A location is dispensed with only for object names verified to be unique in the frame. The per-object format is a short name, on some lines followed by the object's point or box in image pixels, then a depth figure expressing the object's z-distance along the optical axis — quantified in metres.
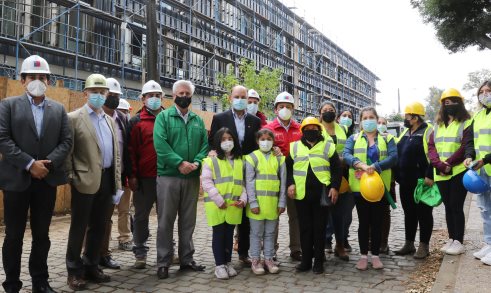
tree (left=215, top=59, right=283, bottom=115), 27.05
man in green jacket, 5.11
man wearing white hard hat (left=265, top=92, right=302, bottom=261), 5.84
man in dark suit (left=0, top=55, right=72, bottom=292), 4.13
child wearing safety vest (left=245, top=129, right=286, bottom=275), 5.24
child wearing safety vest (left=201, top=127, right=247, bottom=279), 5.14
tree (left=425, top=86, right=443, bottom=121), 72.39
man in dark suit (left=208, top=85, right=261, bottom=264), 5.66
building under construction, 19.14
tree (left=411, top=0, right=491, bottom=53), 14.13
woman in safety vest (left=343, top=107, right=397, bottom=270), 5.43
